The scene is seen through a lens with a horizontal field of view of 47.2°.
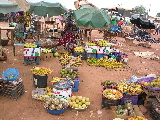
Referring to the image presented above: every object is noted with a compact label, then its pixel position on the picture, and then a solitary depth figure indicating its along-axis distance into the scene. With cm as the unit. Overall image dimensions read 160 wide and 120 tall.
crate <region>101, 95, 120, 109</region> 572
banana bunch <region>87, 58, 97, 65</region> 983
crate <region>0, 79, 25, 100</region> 567
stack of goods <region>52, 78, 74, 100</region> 579
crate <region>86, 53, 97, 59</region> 1031
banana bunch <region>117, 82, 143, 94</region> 588
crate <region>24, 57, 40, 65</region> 875
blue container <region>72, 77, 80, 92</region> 655
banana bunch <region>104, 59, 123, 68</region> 970
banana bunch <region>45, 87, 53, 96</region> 601
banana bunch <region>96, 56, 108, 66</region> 988
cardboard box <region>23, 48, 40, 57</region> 844
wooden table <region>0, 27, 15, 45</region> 1073
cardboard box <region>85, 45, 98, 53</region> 1012
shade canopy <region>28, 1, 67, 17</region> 1415
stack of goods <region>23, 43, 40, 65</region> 845
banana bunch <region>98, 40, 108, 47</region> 1020
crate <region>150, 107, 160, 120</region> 533
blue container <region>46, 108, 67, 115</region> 520
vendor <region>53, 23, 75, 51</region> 1127
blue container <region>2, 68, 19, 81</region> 586
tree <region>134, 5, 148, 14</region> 6291
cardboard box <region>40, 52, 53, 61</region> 977
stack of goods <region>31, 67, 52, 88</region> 639
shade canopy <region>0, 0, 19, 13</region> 585
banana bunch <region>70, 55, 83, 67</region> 800
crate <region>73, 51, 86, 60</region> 1033
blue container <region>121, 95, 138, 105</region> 584
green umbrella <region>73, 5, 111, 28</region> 1096
